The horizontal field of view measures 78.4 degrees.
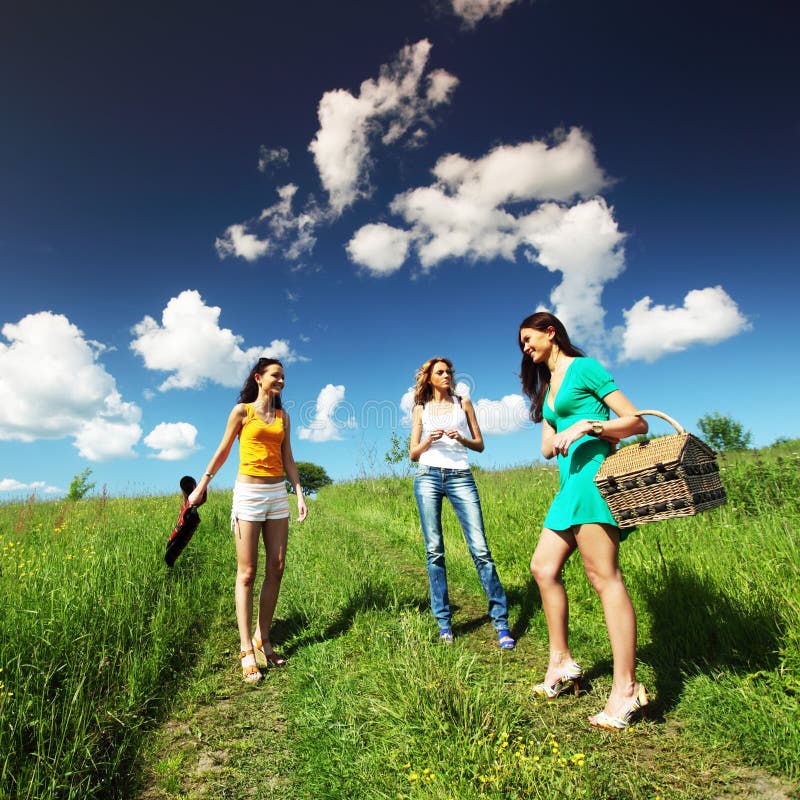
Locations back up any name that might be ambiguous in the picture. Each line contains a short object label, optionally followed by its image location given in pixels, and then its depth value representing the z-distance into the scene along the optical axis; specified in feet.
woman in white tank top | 14.58
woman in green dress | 9.30
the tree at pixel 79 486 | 82.84
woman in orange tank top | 13.71
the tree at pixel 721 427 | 155.84
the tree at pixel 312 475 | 180.24
